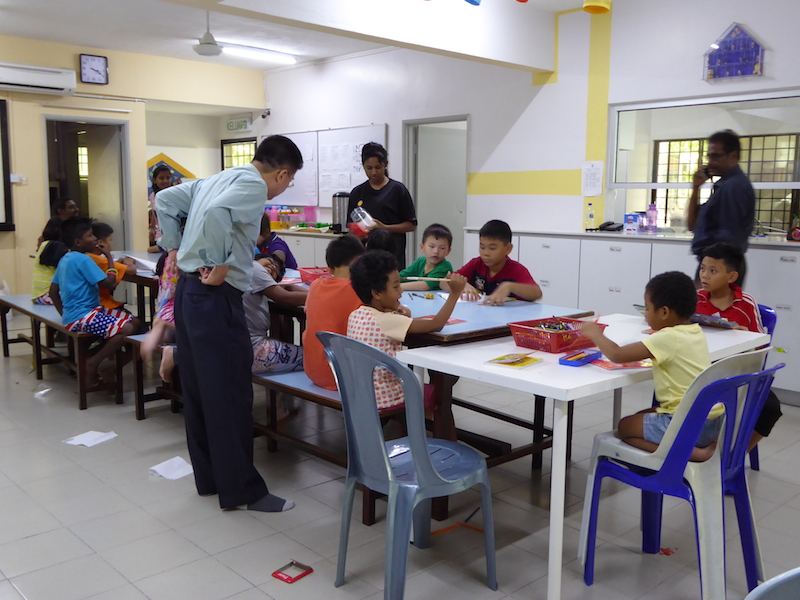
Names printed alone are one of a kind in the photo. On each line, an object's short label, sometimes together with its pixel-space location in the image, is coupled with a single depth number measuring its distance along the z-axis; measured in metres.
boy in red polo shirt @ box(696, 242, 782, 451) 2.89
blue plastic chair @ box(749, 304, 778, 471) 3.03
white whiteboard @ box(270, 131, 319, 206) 8.24
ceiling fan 6.28
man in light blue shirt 2.51
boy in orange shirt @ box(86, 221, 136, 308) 4.36
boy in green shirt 3.87
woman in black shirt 4.59
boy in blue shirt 4.11
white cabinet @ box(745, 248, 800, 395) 4.26
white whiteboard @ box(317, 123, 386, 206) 7.54
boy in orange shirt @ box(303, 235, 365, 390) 2.79
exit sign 9.07
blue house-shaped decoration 4.67
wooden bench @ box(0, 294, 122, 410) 4.09
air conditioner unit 6.80
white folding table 1.97
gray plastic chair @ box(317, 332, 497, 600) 1.93
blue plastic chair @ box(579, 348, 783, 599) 1.92
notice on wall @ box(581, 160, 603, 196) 5.59
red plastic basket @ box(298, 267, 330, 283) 3.90
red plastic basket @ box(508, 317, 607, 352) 2.36
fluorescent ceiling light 7.25
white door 7.31
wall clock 7.36
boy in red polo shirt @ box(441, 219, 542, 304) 3.31
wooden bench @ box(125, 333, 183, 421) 3.89
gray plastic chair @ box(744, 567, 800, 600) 0.75
